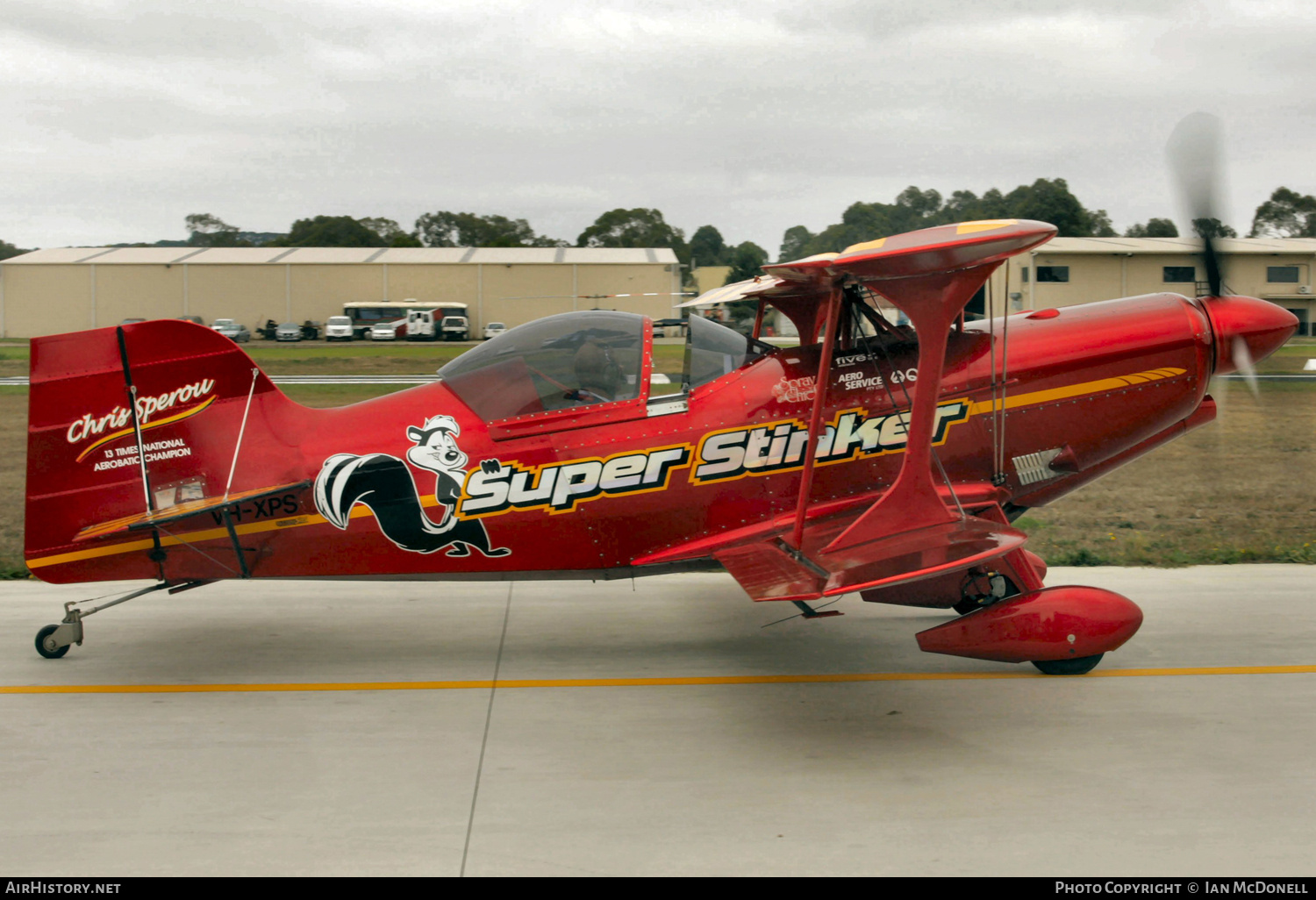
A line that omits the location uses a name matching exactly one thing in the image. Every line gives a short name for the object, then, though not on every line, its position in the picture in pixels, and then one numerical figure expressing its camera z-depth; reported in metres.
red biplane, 6.09
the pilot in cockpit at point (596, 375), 6.19
